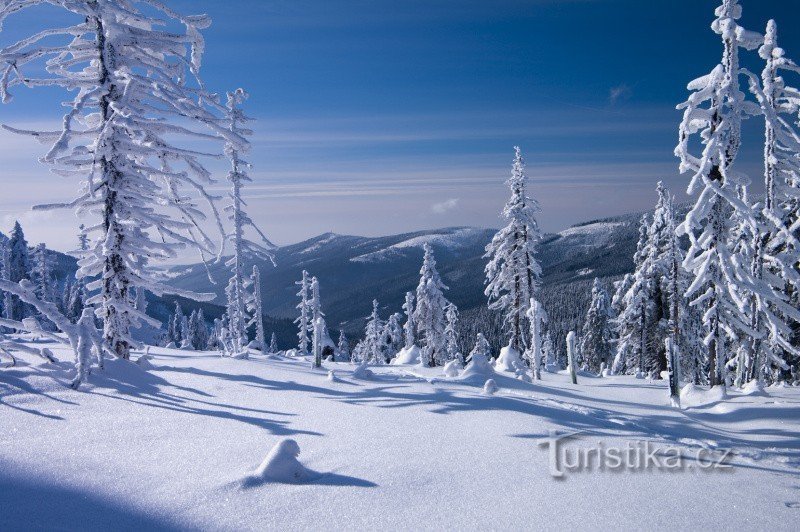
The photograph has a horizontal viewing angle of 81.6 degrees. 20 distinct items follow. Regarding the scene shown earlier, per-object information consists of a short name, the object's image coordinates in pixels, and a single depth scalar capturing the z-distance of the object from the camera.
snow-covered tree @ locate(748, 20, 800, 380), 15.38
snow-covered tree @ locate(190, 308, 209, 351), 82.81
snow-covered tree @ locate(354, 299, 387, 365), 55.17
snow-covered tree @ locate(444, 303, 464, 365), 48.66
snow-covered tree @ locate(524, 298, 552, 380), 14.52
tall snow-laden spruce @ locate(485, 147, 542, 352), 29.98
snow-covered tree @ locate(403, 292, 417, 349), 44.62
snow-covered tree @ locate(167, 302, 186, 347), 84.12
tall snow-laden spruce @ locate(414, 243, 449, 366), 39.12
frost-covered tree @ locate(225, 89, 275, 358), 28.39
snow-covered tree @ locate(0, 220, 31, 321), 50.53
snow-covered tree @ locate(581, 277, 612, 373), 43.12
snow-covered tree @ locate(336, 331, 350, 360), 75.50
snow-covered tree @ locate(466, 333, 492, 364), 49.69
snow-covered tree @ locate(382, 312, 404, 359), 60.80
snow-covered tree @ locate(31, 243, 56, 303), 55.03
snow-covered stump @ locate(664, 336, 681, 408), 11.07
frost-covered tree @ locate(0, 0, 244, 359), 5.96
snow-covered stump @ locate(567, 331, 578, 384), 14.58
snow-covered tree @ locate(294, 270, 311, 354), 46.33
